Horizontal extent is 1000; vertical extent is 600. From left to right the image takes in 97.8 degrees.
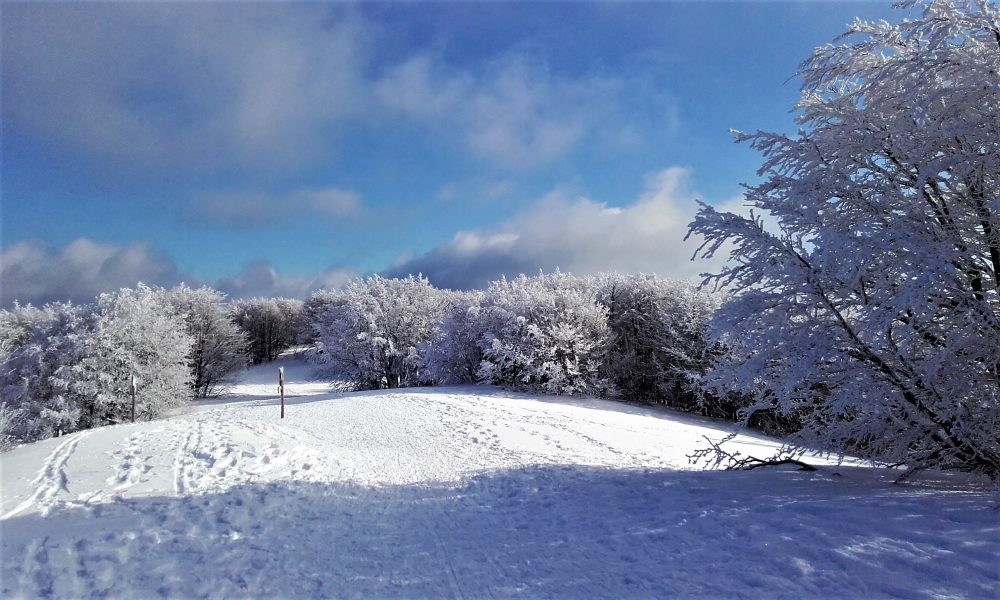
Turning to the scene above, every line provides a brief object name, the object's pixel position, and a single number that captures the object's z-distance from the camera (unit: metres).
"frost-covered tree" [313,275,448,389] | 32.34
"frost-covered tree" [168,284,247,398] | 35.56
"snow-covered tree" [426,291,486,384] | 28.41
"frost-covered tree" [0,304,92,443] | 19.84
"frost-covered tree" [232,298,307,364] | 61.09
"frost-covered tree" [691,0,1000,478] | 4.72
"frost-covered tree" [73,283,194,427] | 21.44
